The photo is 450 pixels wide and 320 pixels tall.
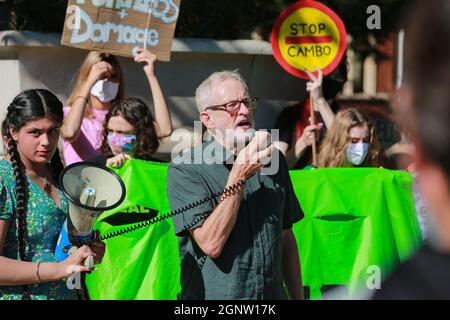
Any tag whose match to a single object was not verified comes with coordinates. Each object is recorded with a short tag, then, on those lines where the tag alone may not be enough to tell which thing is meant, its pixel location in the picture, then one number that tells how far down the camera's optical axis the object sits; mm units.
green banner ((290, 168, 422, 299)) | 11242
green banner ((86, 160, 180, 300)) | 10875
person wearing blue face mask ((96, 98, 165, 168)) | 11258
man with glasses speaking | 7391
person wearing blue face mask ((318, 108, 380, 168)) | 12127
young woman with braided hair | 6887
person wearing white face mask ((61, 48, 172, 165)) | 11461
